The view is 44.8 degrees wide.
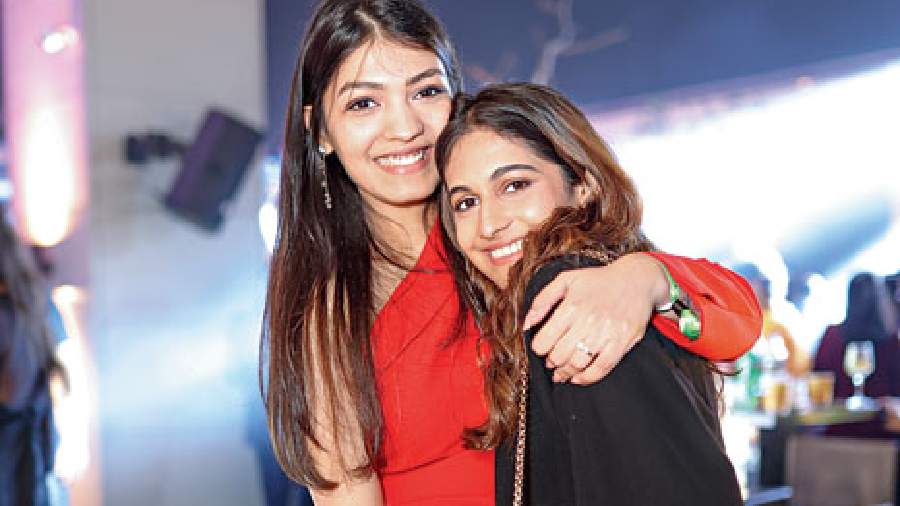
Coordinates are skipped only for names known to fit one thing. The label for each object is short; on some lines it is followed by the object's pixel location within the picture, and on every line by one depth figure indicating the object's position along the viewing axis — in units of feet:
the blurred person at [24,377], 14.33
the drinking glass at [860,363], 17.00
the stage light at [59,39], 15.15
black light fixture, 15.90
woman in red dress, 6.17
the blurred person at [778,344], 17.14
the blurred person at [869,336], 17.49
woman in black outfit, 3.93
